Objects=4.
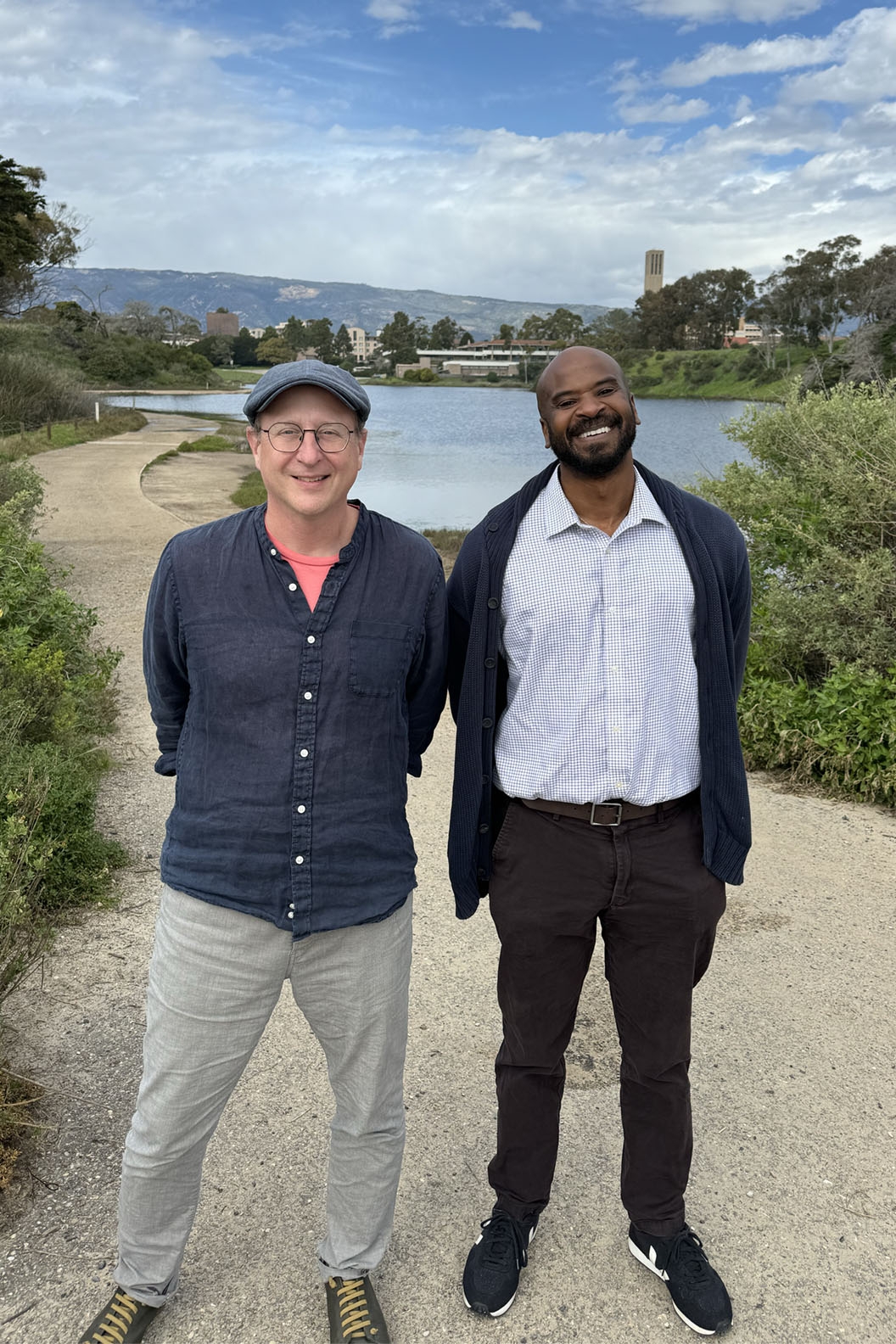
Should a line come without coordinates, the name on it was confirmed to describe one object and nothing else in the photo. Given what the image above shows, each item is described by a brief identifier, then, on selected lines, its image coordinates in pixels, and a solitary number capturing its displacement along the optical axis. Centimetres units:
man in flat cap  215
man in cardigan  238
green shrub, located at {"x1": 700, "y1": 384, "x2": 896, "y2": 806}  598
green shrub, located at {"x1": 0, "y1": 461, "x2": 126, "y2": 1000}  337
